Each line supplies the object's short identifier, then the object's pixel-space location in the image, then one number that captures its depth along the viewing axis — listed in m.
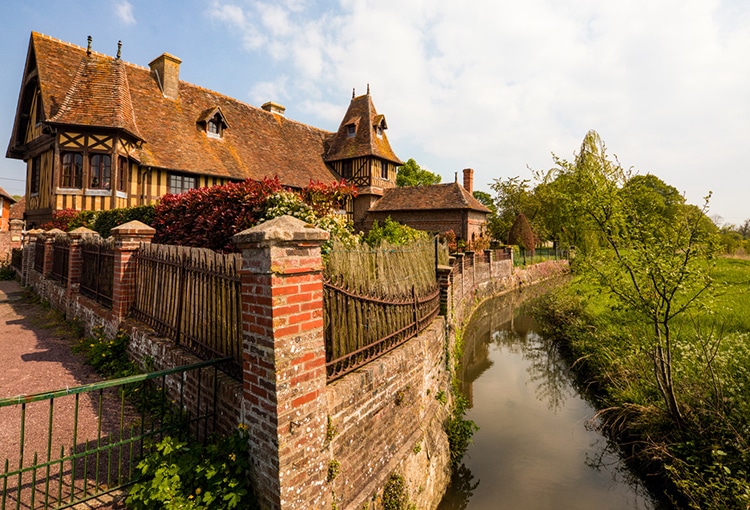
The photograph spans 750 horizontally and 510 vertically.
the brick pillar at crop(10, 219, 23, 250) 20.00
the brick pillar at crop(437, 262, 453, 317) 8.49
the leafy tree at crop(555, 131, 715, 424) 5.72
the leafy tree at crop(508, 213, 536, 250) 33.41
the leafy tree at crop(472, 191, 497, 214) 67.62
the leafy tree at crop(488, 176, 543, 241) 40.53
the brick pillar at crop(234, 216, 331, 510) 2.96
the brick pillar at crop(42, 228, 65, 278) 10.95
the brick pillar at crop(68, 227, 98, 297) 8.68
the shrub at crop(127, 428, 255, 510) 2.96
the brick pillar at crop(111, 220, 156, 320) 6.30
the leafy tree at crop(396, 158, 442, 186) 47.72
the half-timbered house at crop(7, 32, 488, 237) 14.86
